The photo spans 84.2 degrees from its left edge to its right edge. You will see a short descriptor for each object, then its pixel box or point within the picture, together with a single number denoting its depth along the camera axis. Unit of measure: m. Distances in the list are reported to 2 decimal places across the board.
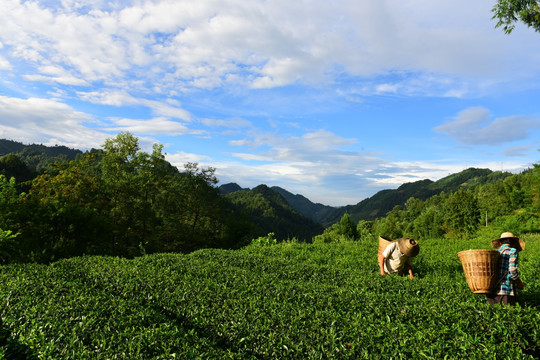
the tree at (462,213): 51.78
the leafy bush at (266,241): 17.63
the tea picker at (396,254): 7.93
